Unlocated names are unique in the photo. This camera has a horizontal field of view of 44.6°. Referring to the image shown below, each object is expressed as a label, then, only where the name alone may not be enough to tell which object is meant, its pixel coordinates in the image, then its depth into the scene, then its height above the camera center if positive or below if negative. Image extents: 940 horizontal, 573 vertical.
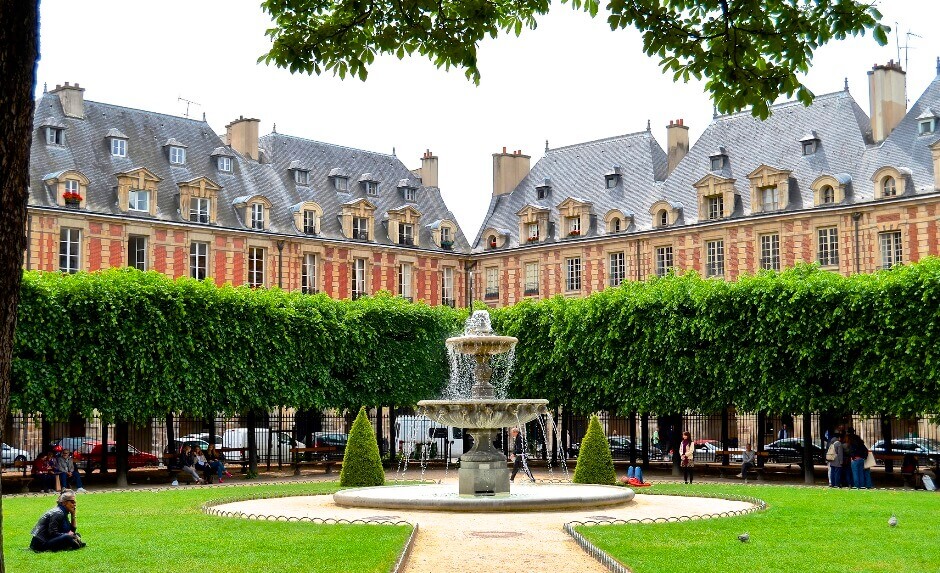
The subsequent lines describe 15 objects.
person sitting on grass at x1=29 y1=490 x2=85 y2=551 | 12.40 -1.47
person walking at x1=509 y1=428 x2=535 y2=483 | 31.57 -1.80
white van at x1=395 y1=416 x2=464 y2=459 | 36.38 -1.51
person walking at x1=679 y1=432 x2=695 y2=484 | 25.45 -1.49
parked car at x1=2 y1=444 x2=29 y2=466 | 31.33 -1.66
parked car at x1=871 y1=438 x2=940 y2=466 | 31.11 -1.72
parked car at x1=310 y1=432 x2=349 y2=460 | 37.44 -1.58
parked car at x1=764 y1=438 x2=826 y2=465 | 32.25 -1.88
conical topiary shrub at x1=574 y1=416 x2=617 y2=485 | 23.77 -1.56
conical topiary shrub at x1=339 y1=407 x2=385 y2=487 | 24.02 -1.47
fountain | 17.73 -1.33
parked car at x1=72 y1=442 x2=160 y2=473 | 32.06 -1.83
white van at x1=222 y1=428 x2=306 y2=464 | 34.69 -1.58
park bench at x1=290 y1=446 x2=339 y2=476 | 30.29 -1.85
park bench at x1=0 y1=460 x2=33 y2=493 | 24.58 -1.85
